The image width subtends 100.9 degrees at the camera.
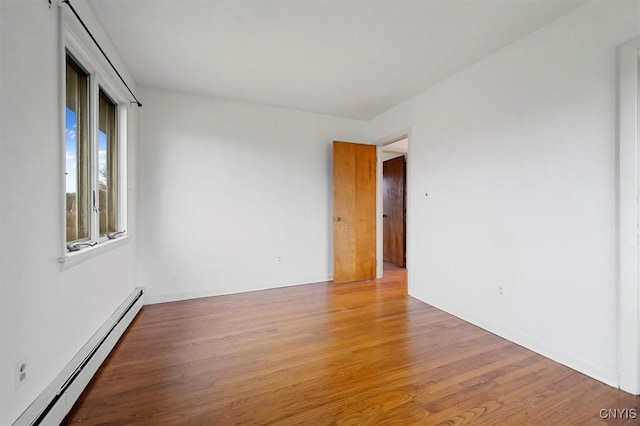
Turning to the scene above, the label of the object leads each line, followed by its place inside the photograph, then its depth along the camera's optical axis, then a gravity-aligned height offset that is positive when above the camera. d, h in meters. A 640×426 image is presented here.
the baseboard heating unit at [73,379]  1.22 -0.94
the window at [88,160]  1.76 +0.42
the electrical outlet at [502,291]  2.30 -0.71
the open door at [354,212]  3.96 +0.00
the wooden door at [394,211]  5.38 +0.02
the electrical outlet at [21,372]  1.13 -0.69
